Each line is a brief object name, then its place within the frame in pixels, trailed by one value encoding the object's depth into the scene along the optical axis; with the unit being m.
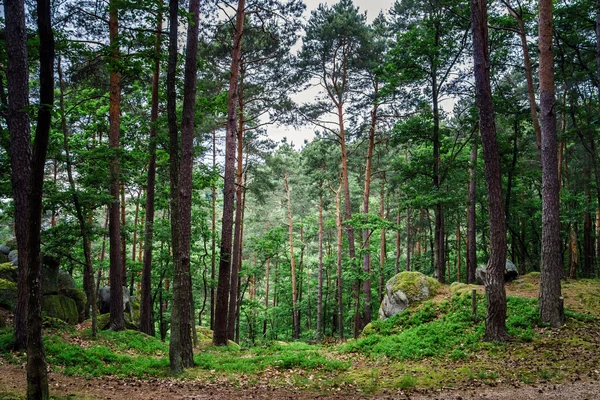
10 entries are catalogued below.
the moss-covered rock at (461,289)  12.14
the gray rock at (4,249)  12.83
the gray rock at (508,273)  14.48
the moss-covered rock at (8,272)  11.57
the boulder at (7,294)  10.96
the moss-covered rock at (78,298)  13.02
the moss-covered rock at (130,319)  12.62
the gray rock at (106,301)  14.80
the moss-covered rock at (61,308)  11.64
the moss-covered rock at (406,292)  13.39
